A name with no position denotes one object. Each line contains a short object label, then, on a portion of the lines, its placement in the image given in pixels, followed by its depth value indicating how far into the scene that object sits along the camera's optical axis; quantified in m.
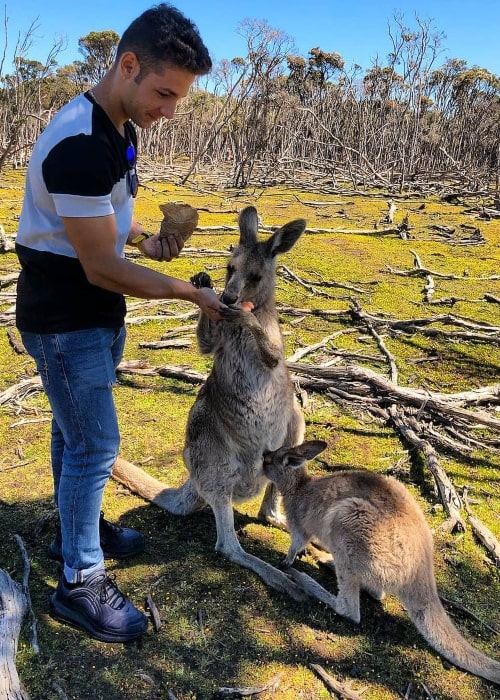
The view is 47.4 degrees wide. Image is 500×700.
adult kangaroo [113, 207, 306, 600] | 2.62
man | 1.59
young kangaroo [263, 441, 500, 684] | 2.01
